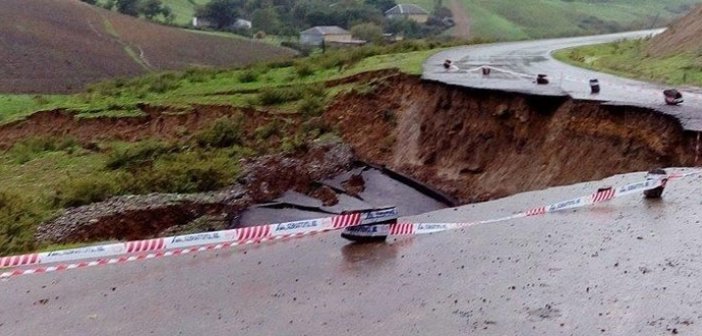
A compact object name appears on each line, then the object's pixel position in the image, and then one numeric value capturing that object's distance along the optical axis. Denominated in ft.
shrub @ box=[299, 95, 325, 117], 71.77
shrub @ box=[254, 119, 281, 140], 66.85
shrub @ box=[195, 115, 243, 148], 64.49
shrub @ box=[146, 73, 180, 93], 88.89
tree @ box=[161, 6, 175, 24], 220.31
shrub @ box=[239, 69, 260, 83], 87.45
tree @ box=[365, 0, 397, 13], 286.46
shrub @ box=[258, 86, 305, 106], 75.41
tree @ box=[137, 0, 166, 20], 220.43
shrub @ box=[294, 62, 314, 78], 86.58
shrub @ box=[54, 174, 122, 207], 49.52
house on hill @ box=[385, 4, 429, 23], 263.29
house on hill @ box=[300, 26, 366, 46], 217.15
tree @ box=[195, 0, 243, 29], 234.83
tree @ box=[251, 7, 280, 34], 233.14
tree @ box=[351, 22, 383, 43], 215.31
